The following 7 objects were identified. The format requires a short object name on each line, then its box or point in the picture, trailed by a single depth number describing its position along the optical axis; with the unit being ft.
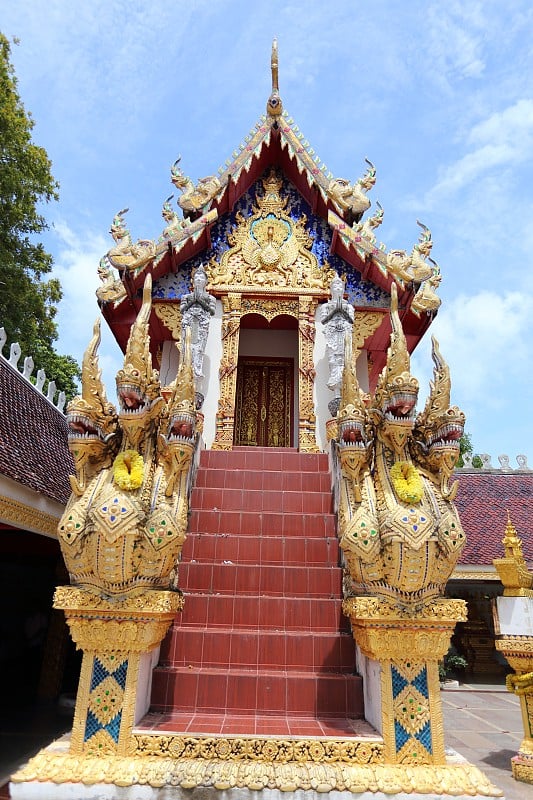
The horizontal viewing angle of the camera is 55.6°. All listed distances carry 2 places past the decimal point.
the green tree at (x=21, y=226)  45.98
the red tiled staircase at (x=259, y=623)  12.23
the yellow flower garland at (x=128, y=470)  11.48
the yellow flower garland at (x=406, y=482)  11.61
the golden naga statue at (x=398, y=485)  10.88
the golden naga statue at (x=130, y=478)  10.75
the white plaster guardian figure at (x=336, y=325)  25.45
